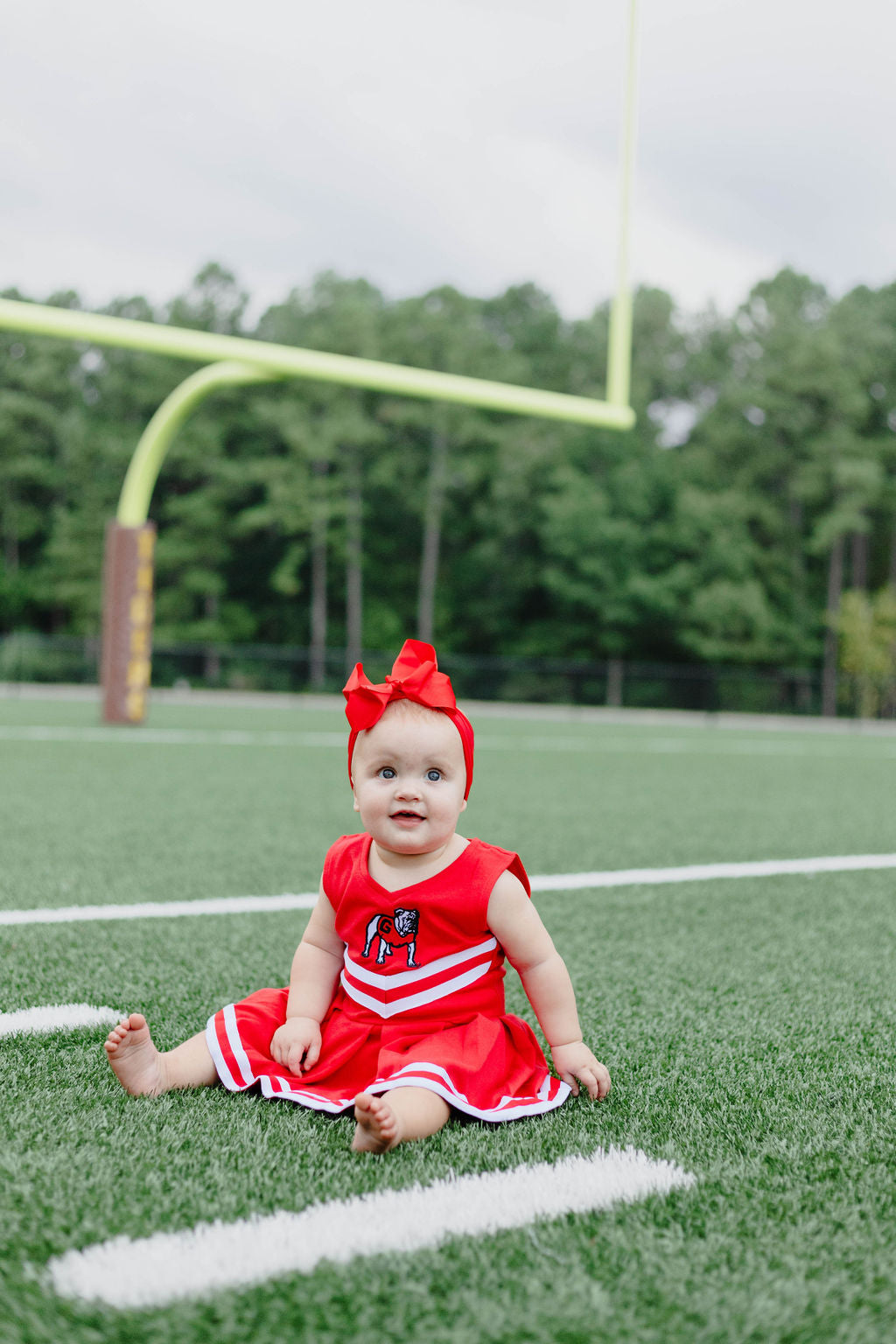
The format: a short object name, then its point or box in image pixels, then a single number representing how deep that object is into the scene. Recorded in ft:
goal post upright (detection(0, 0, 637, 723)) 25.68
